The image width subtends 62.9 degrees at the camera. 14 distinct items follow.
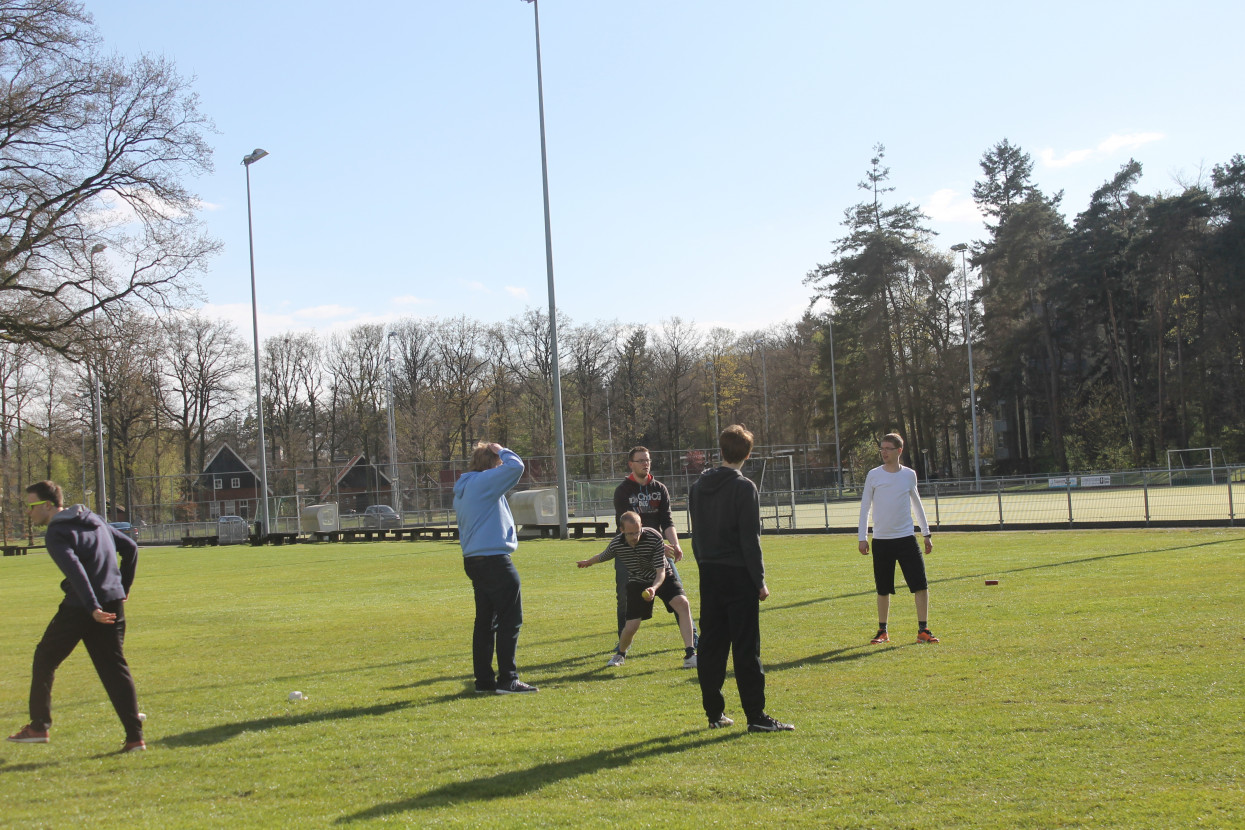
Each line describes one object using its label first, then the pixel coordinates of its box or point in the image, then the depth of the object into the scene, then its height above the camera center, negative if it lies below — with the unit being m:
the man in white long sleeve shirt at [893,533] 9.43 -0.75
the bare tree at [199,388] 70.56 +7.15
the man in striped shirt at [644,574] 8.57 -0.93
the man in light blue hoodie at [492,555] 7.94 -0.63
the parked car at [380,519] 44.53 -1.71
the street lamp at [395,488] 44.00 -0.41
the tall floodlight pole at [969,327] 61.88 +7.64
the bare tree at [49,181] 22.08 +7.45
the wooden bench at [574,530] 33.00 -2.00
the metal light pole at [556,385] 31.81 +2.74
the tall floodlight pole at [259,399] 41.53 +3.58
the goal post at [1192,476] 29.57 -1.21
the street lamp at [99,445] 49.28 +2.58
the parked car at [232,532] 45.81 -2.00
